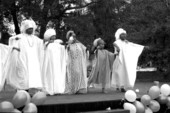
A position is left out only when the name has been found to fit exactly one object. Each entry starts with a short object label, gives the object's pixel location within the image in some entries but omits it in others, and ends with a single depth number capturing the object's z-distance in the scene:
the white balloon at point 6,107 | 4.49
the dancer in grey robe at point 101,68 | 8.76
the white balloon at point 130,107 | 6.05
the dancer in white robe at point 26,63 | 7.33
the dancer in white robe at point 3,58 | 6.69
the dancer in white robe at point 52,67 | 8.05
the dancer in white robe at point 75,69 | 8.44
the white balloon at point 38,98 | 5.35
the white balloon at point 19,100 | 4.83
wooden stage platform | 5.66
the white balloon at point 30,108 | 4.83
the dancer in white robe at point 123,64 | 8.96
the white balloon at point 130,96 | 6.26
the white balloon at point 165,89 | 7.19
